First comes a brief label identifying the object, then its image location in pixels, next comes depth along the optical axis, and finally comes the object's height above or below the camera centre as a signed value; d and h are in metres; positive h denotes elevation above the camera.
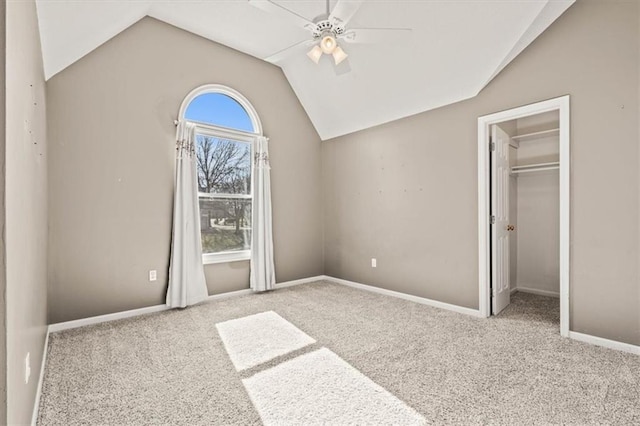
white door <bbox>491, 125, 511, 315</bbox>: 3.40 -0.14
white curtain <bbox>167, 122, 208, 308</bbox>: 3.63 -0.27
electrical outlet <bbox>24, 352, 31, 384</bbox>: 1.43 -0.72
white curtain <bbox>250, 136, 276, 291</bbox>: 4.37 -0.21
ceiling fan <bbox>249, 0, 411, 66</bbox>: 2.30 +1.47
